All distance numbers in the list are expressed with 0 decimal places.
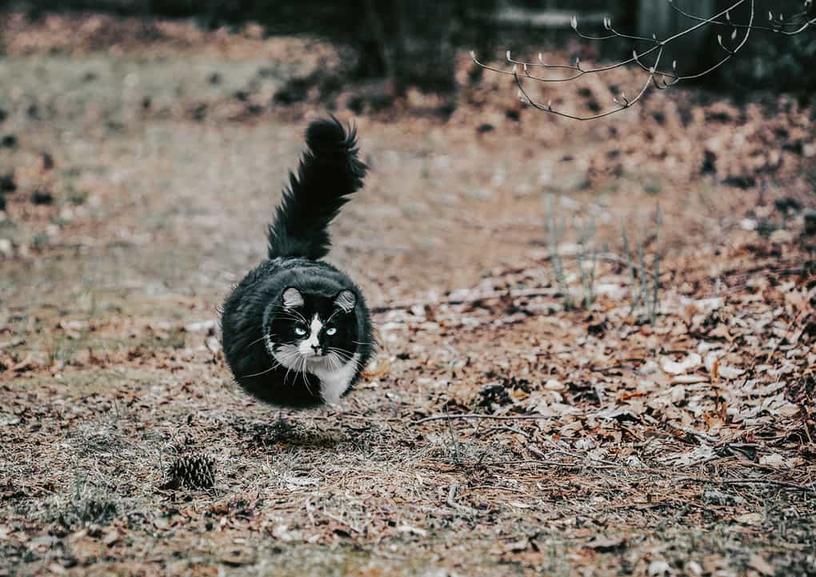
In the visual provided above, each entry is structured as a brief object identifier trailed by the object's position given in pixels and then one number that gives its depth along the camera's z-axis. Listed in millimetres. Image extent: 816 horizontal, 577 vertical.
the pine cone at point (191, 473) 7859
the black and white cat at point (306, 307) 8773
